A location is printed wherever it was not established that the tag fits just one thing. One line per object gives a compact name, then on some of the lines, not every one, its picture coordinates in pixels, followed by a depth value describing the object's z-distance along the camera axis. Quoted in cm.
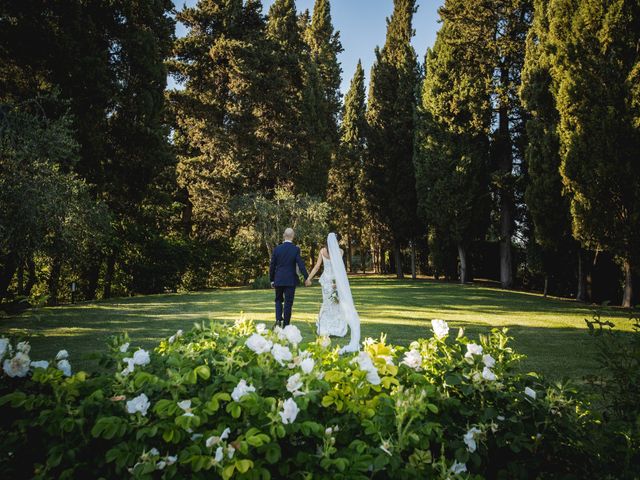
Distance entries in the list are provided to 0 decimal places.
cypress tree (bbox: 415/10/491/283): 2219
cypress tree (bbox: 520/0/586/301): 1625
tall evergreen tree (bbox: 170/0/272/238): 2448
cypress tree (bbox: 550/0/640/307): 1310
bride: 787
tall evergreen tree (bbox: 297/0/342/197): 2805
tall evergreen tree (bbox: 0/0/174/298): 1203
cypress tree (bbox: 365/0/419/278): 2831
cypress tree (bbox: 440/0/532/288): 2100
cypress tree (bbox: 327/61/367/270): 3278
